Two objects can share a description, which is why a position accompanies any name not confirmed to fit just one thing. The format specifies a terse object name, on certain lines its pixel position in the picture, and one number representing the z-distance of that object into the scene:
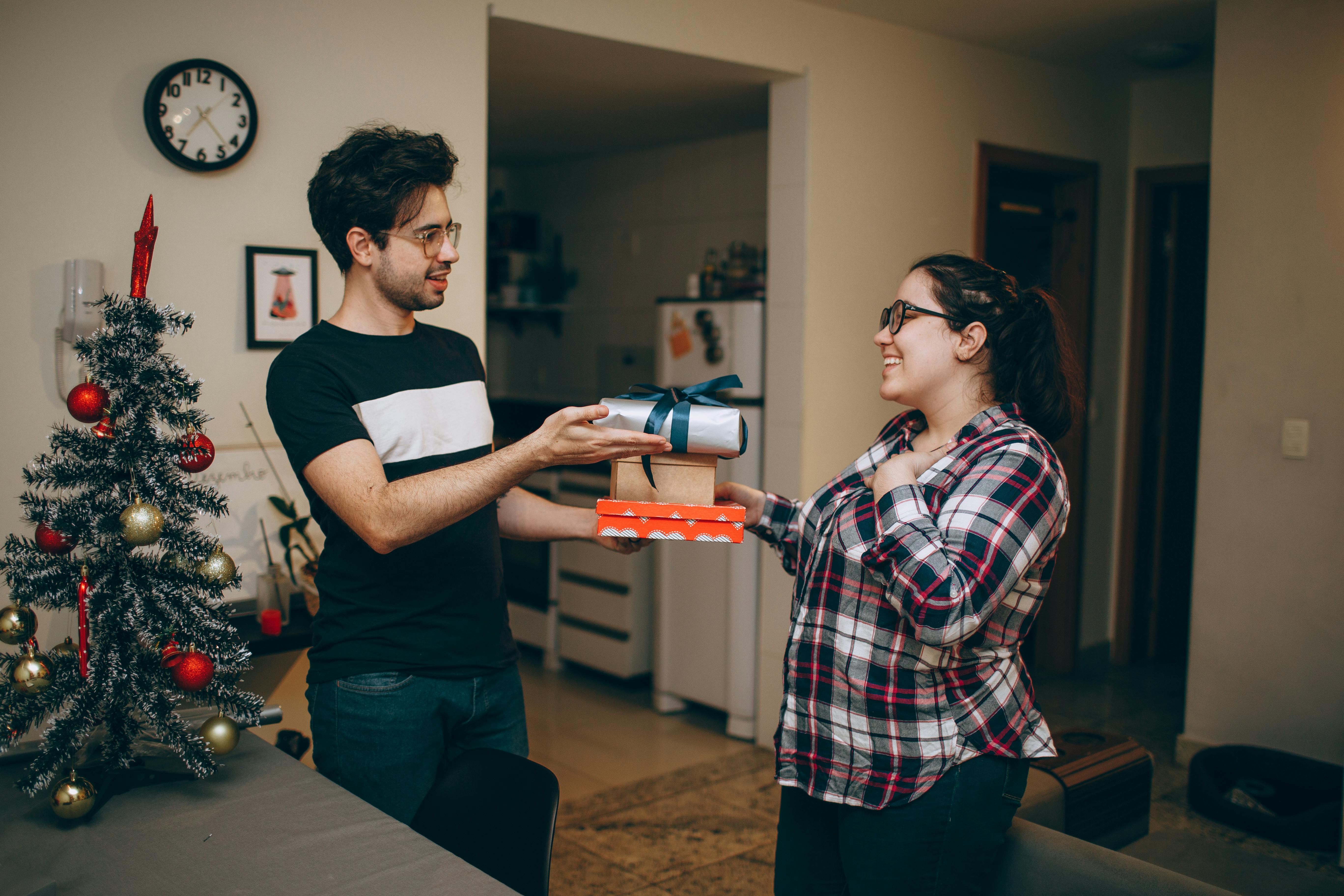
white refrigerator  3.70
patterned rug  2.70
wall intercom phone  2.13
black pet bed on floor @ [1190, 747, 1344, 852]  2.88
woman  1.30
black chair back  1.36
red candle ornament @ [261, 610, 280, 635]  2.26
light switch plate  3.26
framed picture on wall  2.43
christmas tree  1.33
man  1.51
